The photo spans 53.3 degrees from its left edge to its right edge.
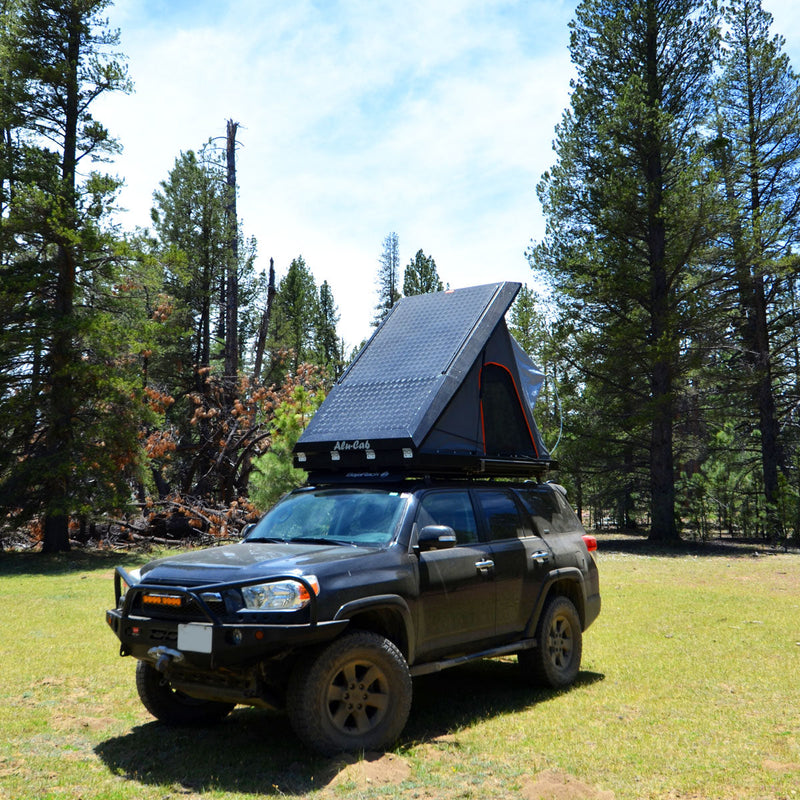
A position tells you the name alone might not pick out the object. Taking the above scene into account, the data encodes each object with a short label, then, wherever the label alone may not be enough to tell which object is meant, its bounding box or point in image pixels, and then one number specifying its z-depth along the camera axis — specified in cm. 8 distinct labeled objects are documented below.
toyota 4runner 488
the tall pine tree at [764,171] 2553
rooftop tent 656
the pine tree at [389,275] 5781
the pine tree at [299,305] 4819
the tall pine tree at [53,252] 1845
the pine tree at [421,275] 5100
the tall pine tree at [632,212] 2333
